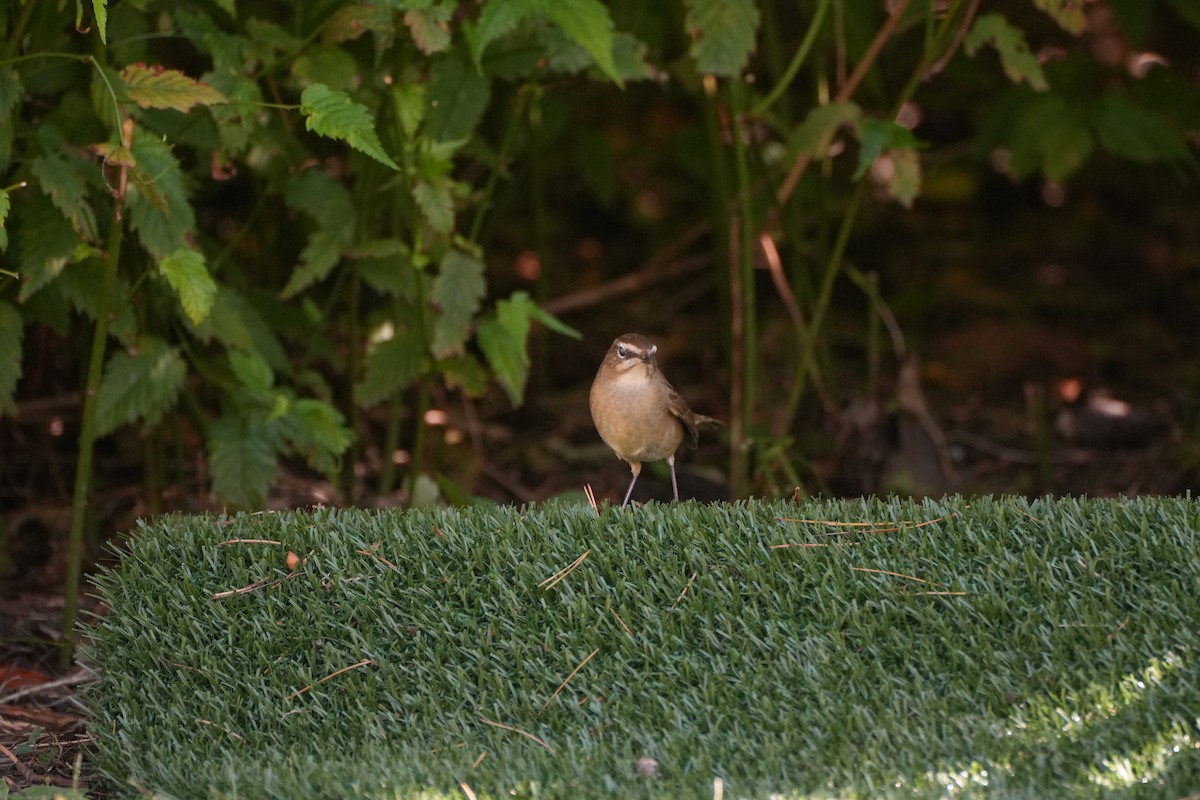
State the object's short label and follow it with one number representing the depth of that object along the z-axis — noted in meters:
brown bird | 9.96
